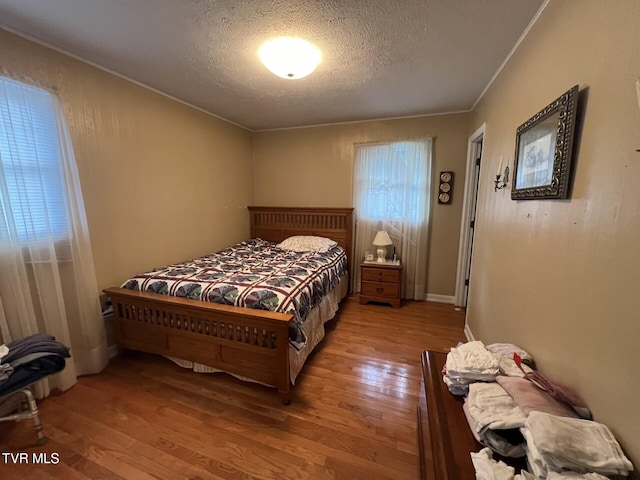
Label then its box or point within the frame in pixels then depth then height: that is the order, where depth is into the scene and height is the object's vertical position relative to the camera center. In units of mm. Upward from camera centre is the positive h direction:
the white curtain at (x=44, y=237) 1690 -215
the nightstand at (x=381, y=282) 3502 -1079
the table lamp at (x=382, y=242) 3564 -532
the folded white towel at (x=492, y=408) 858 -732
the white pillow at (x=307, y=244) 3659 -575
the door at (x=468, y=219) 3156 -214
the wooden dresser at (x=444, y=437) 826 -843
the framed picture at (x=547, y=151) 1109 +252
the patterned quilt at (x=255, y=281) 1956 -667
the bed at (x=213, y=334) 1826 -999
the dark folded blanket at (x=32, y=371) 1426 -952
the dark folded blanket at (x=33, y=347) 1498 -839
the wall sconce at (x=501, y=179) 1925 +176
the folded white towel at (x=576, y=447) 692 -681
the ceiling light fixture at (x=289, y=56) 1809 +1056
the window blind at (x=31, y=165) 1678 +283
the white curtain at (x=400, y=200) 3572 +47
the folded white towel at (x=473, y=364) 1104 -711
